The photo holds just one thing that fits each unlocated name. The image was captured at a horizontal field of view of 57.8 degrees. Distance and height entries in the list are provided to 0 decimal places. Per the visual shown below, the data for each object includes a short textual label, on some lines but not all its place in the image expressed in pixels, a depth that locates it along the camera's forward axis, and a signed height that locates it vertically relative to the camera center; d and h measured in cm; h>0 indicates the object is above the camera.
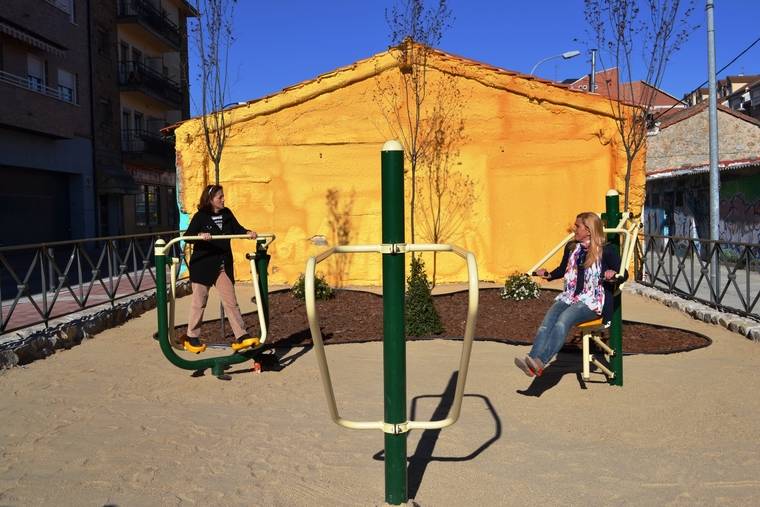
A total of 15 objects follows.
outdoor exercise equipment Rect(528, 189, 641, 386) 528 -81
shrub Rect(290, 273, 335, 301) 1010 -97
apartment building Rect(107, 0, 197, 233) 2905 +594
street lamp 2511 +612
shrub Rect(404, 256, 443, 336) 789 -103
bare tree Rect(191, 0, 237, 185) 1211 +196
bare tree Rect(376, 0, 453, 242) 1200 +204
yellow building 1213 +107
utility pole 1172 +154
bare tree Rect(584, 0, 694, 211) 1138 +179
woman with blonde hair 507 -49
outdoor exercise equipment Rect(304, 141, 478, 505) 292 -40
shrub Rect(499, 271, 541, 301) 981 -95
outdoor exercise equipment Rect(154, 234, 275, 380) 550 -74
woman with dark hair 620 -34
